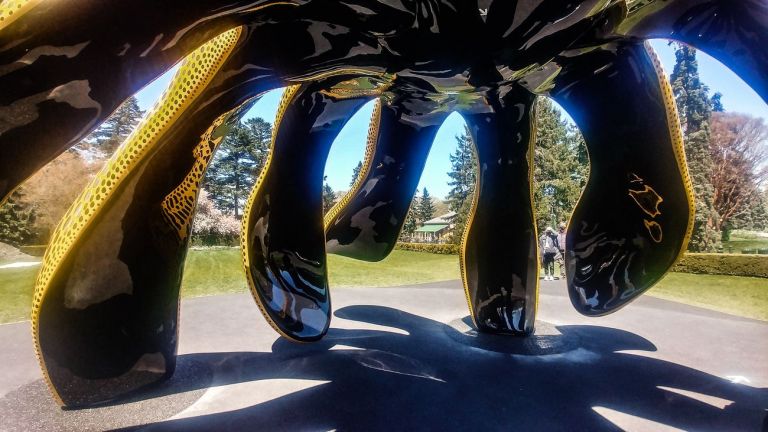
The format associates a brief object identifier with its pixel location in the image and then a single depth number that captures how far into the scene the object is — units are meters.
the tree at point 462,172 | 45.97
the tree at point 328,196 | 41.25
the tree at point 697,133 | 23.11
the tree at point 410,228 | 39.19
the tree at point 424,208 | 49.91
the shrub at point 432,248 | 24.55
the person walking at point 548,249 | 12.70
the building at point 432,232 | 44.38
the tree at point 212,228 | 30.95
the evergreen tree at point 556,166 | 31.14
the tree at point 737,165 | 29.97
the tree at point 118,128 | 43.33
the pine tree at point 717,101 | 36.19
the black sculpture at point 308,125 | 2.16
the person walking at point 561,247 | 13.23
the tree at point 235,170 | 44.75
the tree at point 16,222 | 22.95
